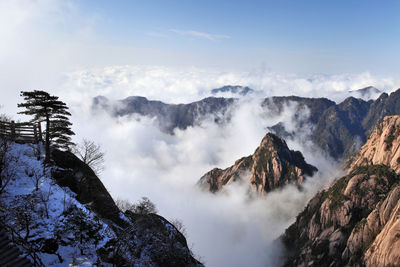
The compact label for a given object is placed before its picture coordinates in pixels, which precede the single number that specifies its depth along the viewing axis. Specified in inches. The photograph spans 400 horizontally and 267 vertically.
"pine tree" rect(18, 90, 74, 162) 1249.4
